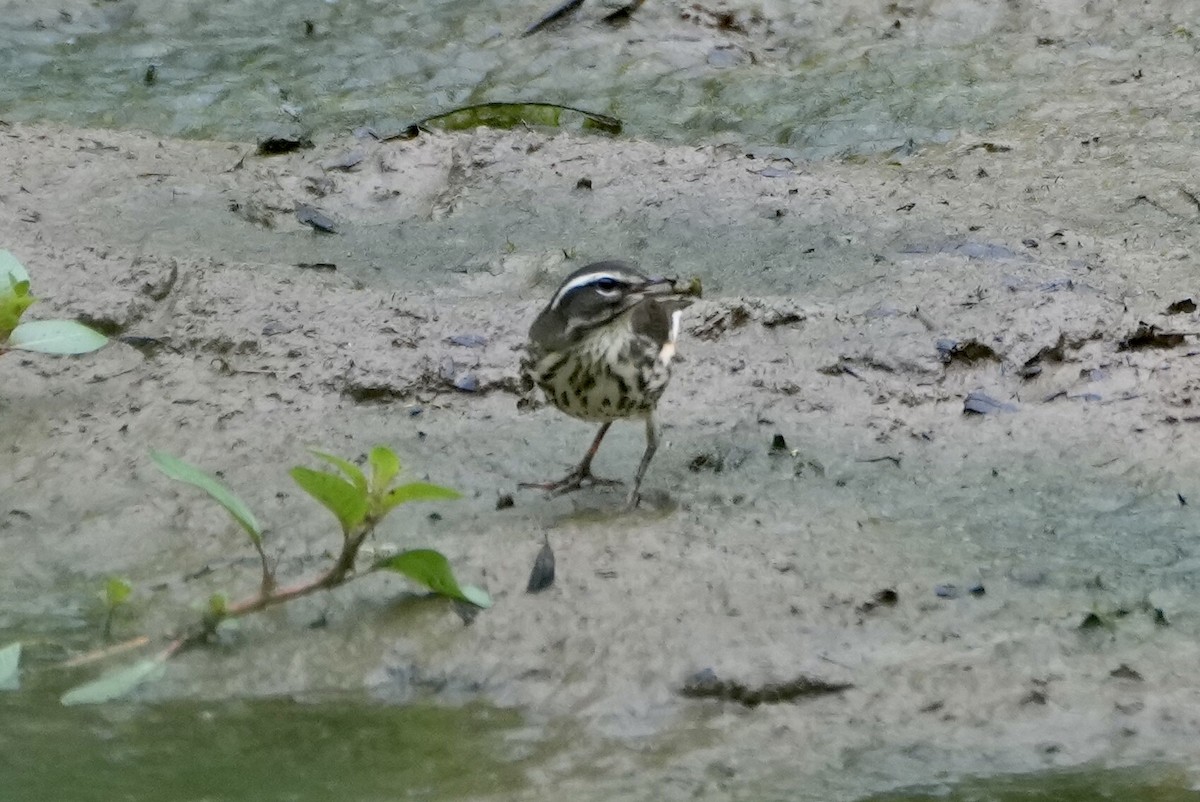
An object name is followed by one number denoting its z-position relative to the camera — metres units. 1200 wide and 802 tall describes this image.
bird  10.84
